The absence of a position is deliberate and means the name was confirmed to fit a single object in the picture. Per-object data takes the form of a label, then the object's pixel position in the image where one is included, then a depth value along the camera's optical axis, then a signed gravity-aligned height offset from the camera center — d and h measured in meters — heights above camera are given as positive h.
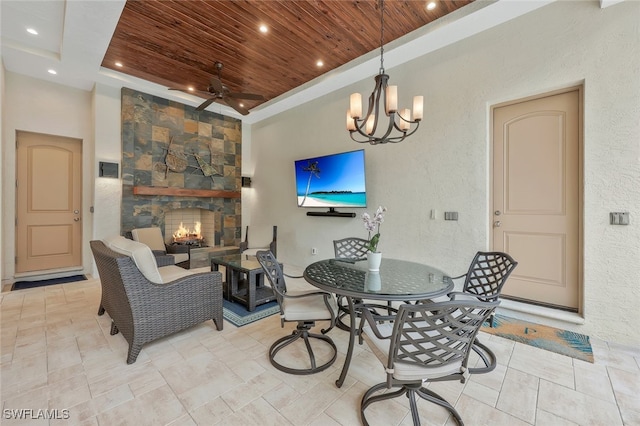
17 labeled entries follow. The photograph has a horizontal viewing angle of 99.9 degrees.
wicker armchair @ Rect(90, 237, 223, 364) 2.09 -0.70
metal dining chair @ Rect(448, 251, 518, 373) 2.07 -0.60
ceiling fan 3.55 +1.64
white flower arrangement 2.10 -0.07
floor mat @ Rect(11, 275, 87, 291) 3.85 -1.04
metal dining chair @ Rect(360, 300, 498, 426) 1.24 -0.67
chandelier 2.20 +0.91
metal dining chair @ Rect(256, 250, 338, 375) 1.98 -0.73
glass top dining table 1.63 -0.48
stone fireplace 4.61 +0.88
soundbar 4.15 -0.02
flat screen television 3.99 +0.52
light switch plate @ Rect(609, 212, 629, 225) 2.27 -0.05
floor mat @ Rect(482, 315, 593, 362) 2.23 -1.13
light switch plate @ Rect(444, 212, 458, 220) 3.15 -0.04
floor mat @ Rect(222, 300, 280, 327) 2.82 -1.11
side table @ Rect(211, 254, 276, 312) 3.04 -0.86
